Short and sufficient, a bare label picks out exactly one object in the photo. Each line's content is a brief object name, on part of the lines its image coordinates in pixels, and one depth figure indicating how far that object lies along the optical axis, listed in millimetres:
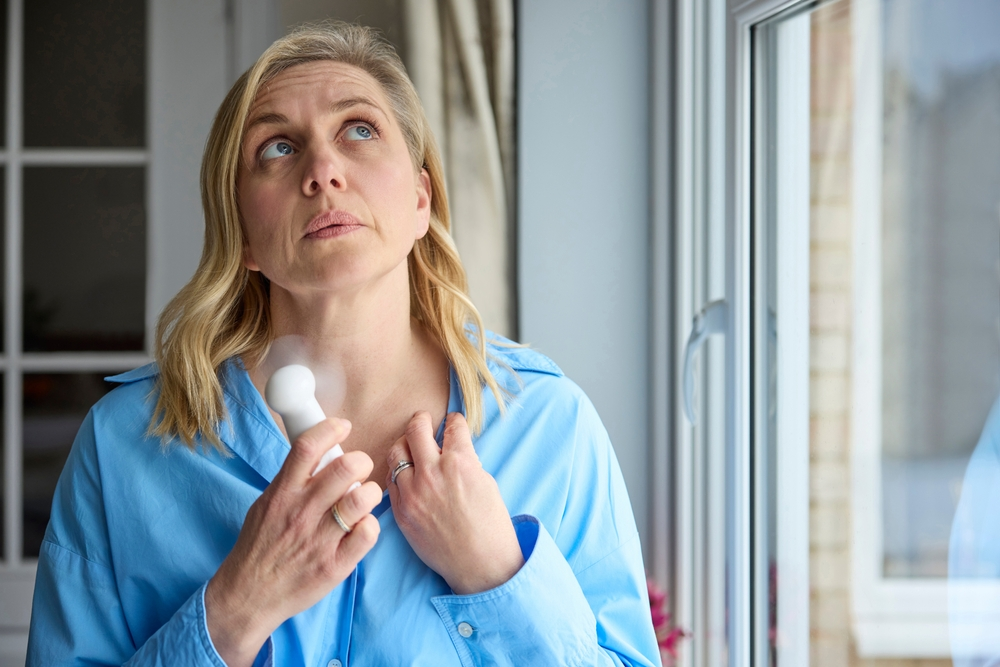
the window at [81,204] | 1979
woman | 761
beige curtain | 1716
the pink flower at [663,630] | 1545
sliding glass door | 774
